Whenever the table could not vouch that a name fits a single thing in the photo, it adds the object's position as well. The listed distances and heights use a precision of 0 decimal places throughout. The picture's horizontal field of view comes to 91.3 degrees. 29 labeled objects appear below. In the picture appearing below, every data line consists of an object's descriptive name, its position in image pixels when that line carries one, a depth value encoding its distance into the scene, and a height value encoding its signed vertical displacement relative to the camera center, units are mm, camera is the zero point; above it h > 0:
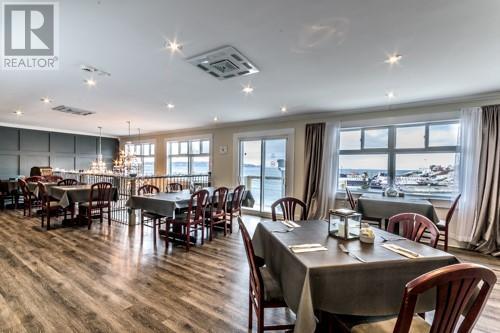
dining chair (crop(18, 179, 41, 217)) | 5848 -841
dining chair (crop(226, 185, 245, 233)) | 4973 -808
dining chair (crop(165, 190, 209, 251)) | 3789 -907
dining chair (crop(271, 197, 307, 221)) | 2990 -539
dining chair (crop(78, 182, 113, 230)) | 5012 -851
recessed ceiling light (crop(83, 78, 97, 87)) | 3598 +1185
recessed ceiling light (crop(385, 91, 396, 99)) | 4025 +1204
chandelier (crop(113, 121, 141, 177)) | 7047 -82
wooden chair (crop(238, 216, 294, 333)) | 1664 -922
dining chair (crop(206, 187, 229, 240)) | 4402 -859
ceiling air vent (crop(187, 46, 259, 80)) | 2682 +1197
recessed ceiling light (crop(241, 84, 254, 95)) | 3853 +1212
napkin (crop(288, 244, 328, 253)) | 1680 -591
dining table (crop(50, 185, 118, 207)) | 4820 -691
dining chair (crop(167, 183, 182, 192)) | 5510 -570
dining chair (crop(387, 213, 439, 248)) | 2016 -548
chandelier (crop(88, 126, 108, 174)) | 7857 -214
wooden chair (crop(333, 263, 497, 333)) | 1041 -569
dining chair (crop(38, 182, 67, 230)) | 4910 -914
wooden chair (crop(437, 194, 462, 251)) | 3384 -851
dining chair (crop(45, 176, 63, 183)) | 6656 -525
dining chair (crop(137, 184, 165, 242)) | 4090 -673
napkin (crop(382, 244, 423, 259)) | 1604 -588
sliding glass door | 6390 -144
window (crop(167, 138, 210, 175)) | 7918 +207
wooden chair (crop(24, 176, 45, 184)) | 6387 -516
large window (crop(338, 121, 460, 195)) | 4500 +151
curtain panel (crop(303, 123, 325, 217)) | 5551 -18
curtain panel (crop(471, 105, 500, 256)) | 3910 -352
